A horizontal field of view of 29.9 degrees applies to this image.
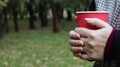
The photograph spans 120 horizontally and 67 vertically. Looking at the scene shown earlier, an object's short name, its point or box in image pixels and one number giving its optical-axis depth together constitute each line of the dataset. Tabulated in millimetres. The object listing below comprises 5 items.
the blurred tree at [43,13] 21608
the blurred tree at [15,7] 14234
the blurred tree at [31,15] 19982
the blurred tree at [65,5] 13661
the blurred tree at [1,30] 10671
